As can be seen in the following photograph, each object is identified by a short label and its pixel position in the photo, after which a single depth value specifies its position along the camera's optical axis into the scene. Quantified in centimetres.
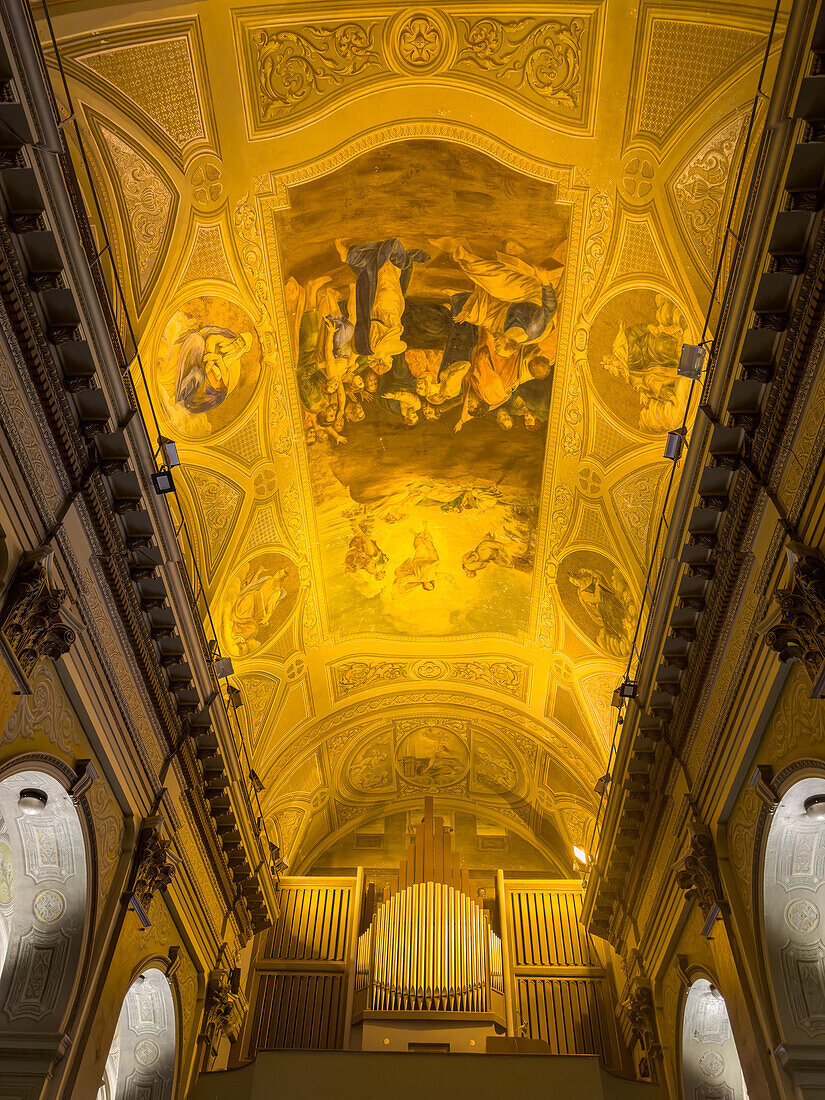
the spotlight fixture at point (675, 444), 1067
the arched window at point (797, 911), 960
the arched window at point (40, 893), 1002
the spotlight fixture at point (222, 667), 1380
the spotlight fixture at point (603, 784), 1600
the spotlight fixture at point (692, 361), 1011
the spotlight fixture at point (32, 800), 1001
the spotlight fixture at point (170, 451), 1072
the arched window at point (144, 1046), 1333
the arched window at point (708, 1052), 1312
